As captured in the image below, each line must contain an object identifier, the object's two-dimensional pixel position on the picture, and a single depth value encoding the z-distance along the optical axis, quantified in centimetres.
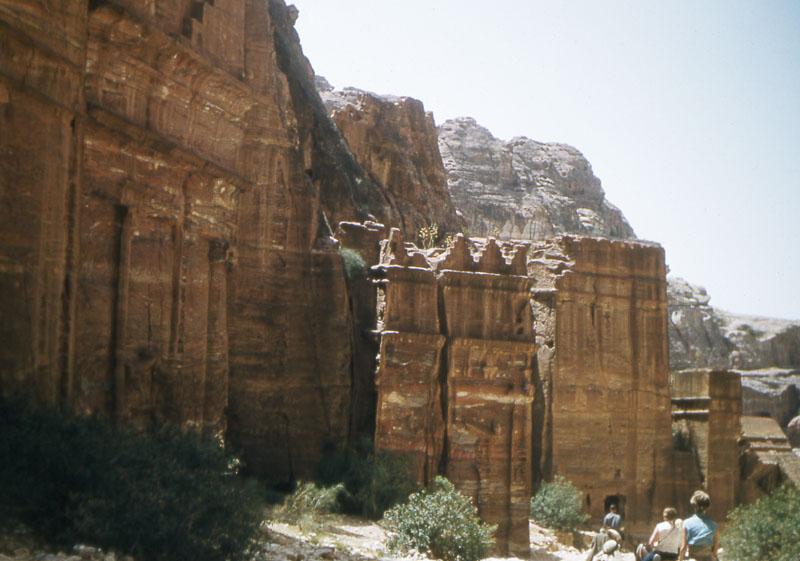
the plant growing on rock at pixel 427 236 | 3503
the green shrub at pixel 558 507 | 3019
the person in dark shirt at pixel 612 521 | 2256
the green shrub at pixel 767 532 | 2105
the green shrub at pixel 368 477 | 2278
